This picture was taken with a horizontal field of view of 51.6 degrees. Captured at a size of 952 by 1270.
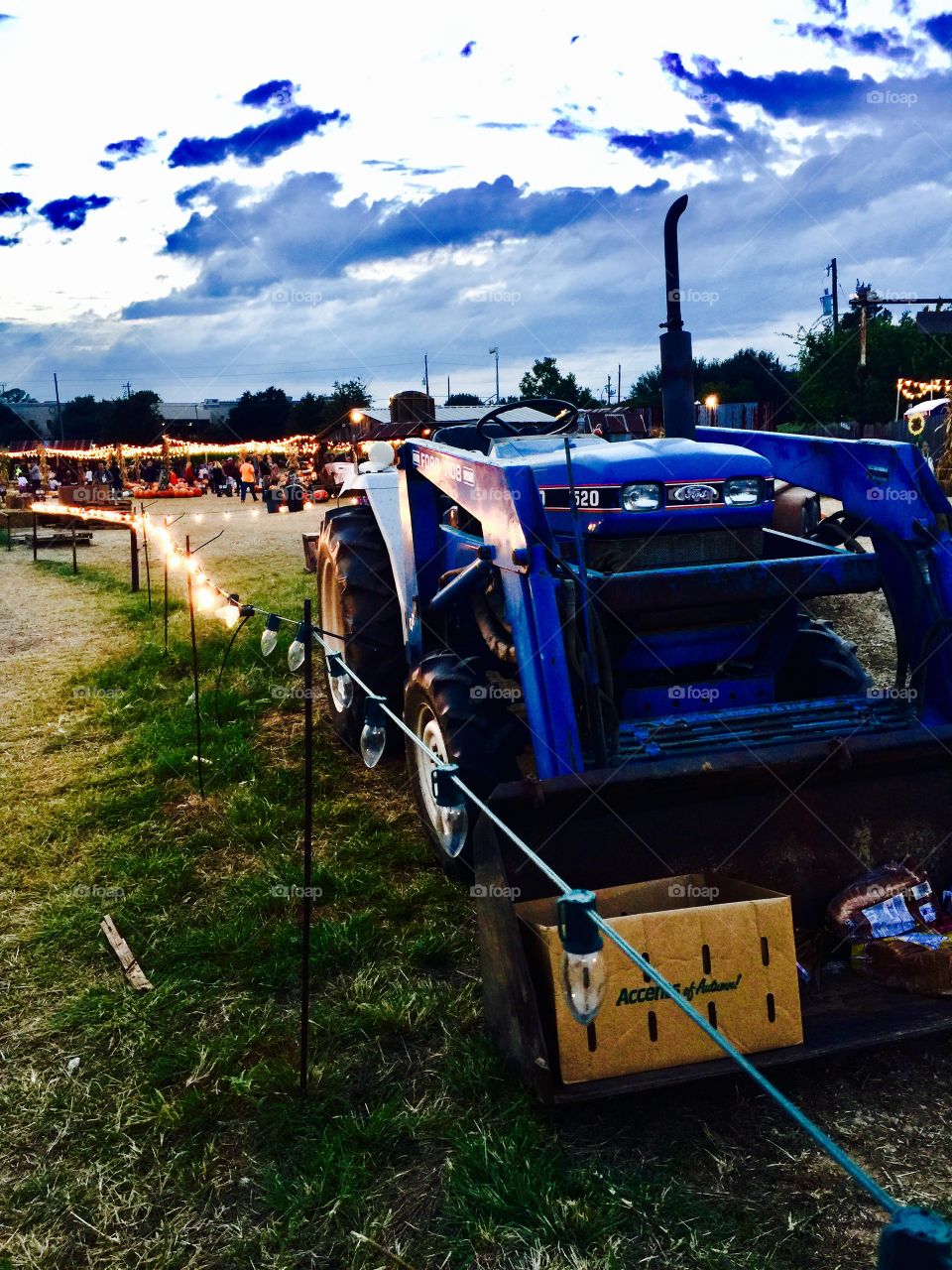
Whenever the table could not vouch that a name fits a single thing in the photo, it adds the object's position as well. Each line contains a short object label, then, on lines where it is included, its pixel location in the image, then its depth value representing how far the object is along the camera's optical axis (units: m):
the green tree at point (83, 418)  84.69
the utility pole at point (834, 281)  43.94
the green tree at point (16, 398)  103.25
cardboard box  2.53
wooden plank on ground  3.31
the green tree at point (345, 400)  64.06
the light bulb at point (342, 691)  5.38
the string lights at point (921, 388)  20.19
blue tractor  3.16
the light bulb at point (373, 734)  3.05
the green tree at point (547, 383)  38.62
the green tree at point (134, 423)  65.25
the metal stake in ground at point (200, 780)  4.91
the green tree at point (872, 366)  35.56
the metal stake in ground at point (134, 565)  11.40
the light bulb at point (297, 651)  3.37
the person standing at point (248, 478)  30.22
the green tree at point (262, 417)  68.69
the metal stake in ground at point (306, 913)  2.71
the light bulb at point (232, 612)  5.01
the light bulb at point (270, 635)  4.27
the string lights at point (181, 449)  31.09
